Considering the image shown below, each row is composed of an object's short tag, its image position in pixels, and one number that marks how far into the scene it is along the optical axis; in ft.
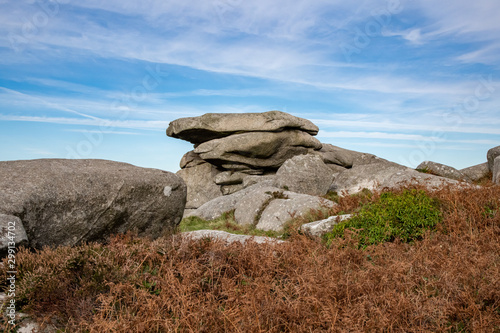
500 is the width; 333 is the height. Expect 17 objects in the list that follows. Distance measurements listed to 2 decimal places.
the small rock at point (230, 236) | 26.91
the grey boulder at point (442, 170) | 76.59
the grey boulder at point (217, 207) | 59.36
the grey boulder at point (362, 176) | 65.51
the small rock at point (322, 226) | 32.86
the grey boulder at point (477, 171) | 80.06
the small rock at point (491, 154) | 76.69
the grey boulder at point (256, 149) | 91.56
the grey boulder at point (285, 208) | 43.78
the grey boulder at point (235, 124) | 93.71
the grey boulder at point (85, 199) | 24.38
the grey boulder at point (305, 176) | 62.18
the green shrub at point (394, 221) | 28.90
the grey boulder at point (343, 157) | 100.07
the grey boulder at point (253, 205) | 49.78
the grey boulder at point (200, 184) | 95.30
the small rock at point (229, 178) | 93.40
